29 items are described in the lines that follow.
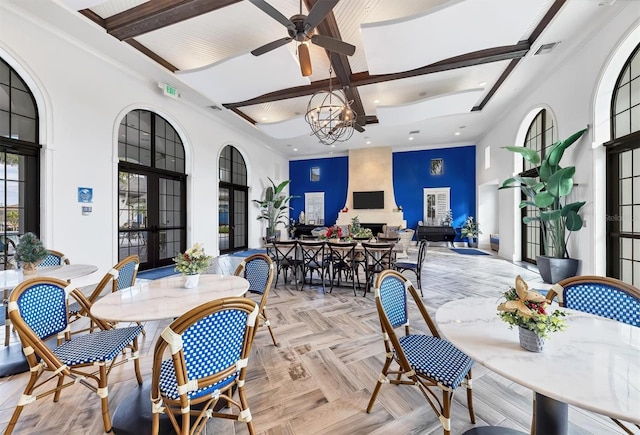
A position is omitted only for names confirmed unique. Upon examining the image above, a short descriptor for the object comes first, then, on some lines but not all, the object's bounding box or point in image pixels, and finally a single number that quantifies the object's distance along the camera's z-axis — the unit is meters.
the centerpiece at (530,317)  1.06
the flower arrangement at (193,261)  2.12
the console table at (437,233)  10.09
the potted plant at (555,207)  4.20
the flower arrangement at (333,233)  5.12
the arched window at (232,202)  8.16
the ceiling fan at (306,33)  2.55
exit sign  5.50
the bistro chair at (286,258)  4.61
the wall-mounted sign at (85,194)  4.34
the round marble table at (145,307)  1.57
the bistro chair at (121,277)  2.28
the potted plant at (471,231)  9.84
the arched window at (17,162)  3.62
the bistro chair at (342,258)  4.34
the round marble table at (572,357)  0.84
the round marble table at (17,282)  2.19
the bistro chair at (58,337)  1.46
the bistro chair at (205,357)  1.18
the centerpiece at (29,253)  2.48
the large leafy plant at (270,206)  9.75
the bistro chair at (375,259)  4.16
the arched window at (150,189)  5.32
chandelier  4.11
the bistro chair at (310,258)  4.53
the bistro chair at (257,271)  2.82
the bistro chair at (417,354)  1.40
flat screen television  11.12
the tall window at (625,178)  3.52
